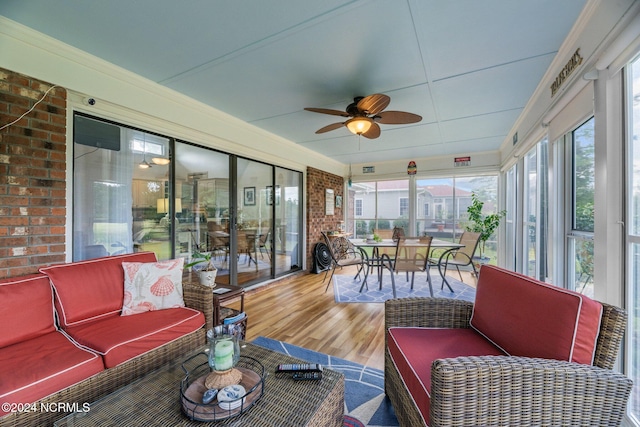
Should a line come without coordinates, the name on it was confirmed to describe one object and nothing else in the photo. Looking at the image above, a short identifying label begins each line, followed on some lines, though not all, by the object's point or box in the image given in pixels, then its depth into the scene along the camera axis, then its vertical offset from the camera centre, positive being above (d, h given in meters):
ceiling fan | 2.37 +1.00
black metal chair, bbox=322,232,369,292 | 4.04 -0.66
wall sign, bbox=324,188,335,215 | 5.87 +0.29
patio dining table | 3.54 -0.44
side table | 2.19 -0.74
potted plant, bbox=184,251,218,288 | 2.35 -0.56
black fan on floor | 5.33 -0.91
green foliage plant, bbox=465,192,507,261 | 5.03 -0.10
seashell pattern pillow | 1.96 -0.57
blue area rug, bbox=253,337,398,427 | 1.52 -1.19
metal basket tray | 1.00 -0.76
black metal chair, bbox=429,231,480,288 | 4.03 -0.59
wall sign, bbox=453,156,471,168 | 5.44 +1.13
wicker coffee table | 0.97 -0.78
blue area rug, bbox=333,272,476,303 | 3.71 -1.17
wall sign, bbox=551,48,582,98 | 1.74 +1.06
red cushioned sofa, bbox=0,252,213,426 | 1.22 -0.75
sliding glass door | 2.32 +0.15
